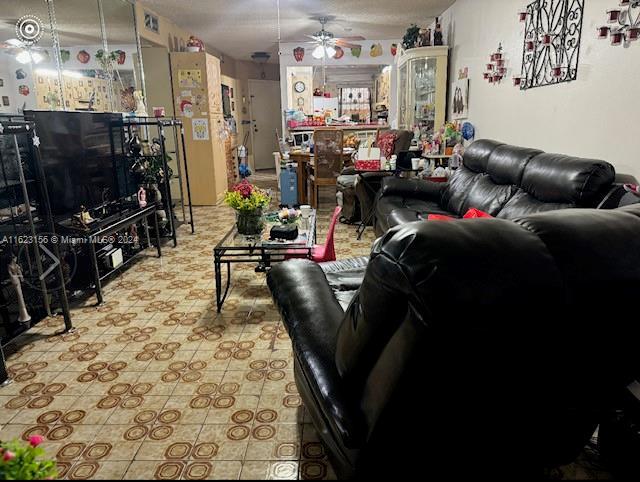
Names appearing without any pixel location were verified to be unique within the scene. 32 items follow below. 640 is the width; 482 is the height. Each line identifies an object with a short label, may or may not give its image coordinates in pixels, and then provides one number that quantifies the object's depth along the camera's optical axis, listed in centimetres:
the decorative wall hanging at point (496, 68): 386
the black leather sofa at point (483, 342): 78
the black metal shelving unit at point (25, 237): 239
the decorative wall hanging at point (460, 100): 480
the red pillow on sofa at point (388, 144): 586
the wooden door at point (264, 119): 1045
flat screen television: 297
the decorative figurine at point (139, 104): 491
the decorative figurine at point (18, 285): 243
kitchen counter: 789
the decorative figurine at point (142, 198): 396
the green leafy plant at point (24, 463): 60
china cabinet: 545
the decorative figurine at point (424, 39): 553
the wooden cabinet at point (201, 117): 595
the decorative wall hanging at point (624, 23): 215
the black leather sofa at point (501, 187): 222
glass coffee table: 278
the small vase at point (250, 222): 294
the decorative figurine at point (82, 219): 302
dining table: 588
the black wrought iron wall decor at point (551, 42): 270
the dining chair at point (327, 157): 533
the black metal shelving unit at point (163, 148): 410
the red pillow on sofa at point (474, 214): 232
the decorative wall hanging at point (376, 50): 809
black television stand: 296
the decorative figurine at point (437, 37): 545
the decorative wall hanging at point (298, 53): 816
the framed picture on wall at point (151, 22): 538
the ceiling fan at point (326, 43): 687
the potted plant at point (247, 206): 292
